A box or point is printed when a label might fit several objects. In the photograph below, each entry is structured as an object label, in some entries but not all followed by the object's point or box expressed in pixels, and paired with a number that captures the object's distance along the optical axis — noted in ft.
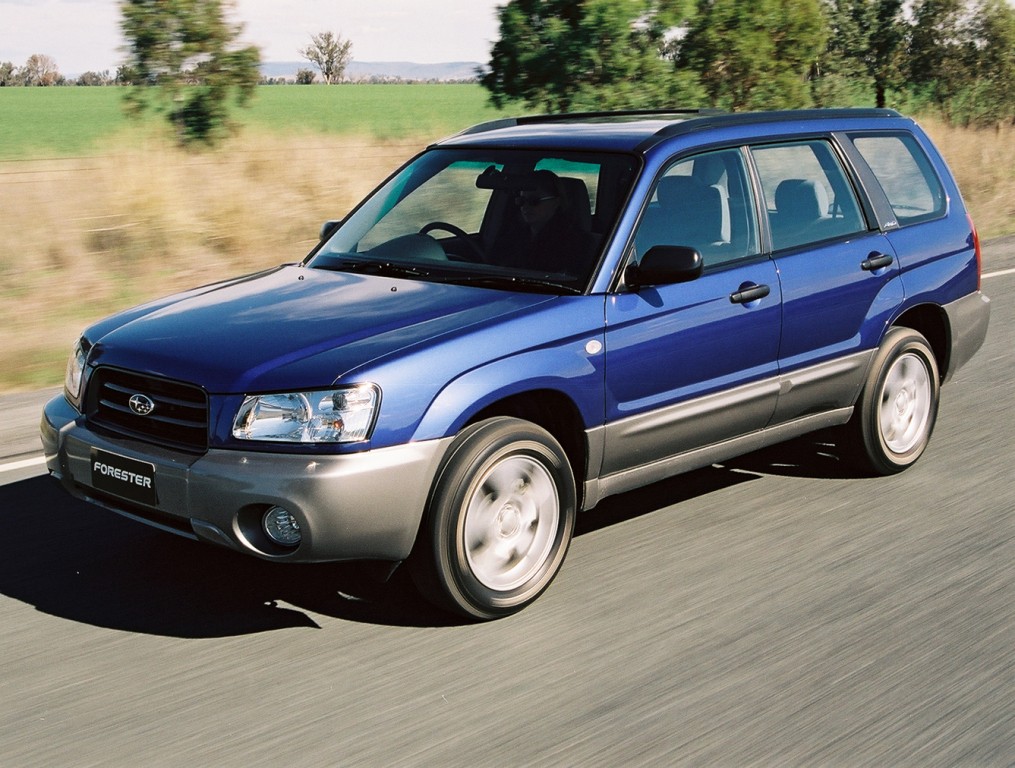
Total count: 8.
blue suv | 14.69
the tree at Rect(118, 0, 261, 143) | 53.21
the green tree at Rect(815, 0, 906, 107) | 121.39
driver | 17.66
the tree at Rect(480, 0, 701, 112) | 57.36
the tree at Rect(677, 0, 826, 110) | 64.80
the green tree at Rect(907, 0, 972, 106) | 117.39
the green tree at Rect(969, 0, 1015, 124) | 112.78
